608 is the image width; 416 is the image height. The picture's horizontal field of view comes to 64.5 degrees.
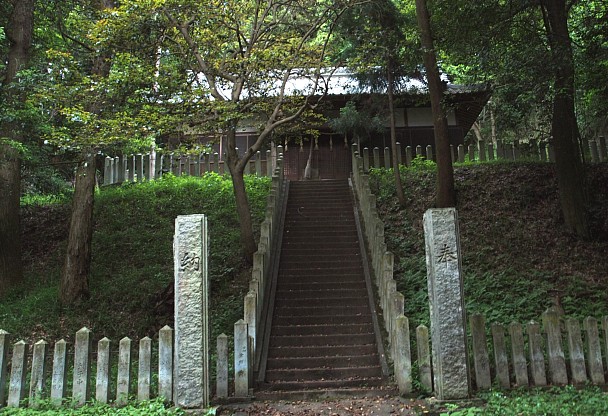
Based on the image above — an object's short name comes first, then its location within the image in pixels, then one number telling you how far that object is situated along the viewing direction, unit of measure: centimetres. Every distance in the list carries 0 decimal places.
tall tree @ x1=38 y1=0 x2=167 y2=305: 929
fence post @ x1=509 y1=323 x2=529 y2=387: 627
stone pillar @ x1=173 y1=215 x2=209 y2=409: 601
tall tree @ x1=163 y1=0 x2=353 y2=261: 1059
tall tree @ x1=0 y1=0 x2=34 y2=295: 1084
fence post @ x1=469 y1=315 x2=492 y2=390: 623
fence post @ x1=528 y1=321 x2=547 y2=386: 628
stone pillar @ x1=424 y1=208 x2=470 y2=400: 602
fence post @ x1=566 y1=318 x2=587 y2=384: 630
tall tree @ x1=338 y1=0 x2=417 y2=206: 1244
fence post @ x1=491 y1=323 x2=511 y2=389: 626
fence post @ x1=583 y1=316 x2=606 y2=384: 630
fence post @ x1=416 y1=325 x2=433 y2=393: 638
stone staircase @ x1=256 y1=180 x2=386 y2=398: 737
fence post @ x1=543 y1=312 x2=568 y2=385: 630
